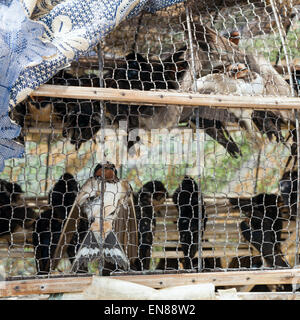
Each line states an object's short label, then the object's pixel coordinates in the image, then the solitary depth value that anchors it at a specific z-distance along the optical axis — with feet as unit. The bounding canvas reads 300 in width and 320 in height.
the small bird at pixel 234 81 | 6.10
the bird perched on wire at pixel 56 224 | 6.94
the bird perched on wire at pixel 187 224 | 7.06
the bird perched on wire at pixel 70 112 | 6.98
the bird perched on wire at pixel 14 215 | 7.52
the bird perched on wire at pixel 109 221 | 5.95
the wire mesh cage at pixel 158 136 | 6.17
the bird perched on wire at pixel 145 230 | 6.90
